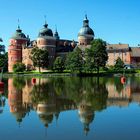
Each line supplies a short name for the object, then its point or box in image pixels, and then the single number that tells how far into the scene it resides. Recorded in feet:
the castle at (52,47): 330.95
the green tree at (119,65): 286.17
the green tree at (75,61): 256.11
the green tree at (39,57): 292.16
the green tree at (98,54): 250.78
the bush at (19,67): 311.02
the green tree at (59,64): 290.50
